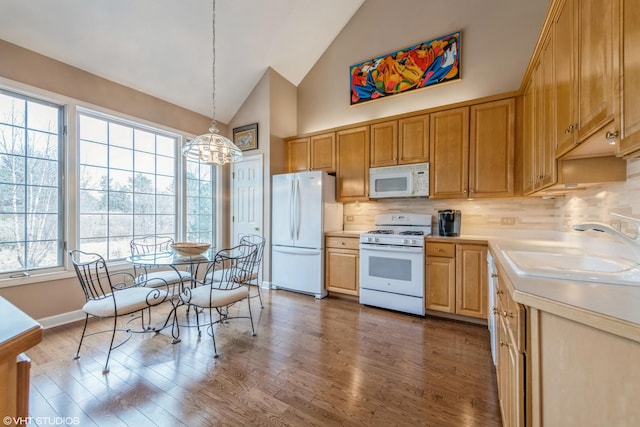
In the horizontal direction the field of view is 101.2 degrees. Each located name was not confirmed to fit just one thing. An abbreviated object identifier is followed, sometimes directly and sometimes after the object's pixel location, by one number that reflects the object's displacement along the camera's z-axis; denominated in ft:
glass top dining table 7.36
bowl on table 8.30
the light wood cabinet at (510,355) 3.15
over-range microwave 10.59
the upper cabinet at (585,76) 3.31
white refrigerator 12.07
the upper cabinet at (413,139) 10.53
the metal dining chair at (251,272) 8.78
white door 13.89
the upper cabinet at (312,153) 12.81
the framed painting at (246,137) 13.98
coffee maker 10.23
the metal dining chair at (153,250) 9.19
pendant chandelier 8.36
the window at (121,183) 10.04
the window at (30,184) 8.27
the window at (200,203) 13.56
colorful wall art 11.12
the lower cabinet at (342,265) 11.51
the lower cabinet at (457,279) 8.95
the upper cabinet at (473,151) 9.15
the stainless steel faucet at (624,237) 3.68
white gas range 9.86
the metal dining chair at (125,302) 6.63
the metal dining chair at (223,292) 7.37
